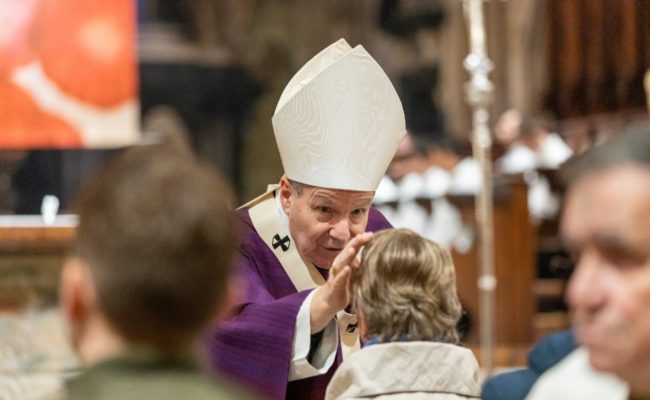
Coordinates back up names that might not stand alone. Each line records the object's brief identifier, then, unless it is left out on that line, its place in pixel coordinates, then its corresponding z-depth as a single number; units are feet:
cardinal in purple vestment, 18.78
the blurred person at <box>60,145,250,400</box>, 12.79
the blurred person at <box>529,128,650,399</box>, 13.43
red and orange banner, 46.24
